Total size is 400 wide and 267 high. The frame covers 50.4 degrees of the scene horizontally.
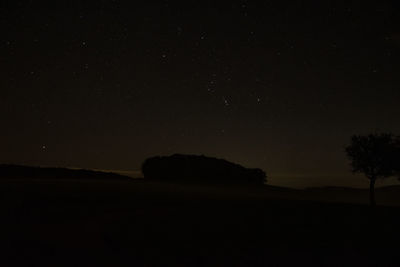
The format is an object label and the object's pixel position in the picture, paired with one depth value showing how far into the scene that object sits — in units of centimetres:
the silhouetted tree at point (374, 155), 4103
